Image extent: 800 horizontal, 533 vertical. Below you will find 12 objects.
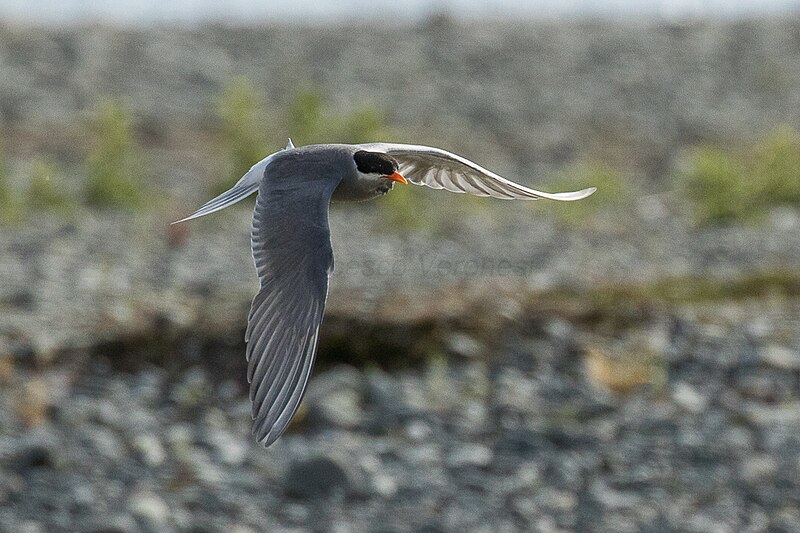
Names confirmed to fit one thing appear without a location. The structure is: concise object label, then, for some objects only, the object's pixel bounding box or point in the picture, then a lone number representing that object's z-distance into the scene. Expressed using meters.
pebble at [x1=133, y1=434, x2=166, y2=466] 12.36
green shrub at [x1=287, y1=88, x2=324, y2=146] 23.91
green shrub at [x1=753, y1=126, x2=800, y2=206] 21.89
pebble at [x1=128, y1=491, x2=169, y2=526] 11.43
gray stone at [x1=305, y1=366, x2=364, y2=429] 13.10
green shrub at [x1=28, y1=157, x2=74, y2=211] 21.78
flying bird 8.07
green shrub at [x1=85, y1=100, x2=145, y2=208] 22.42
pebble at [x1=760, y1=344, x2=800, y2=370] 13.95
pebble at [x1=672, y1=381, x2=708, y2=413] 13.22
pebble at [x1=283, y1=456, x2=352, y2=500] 11.96
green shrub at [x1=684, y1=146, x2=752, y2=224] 20.94
